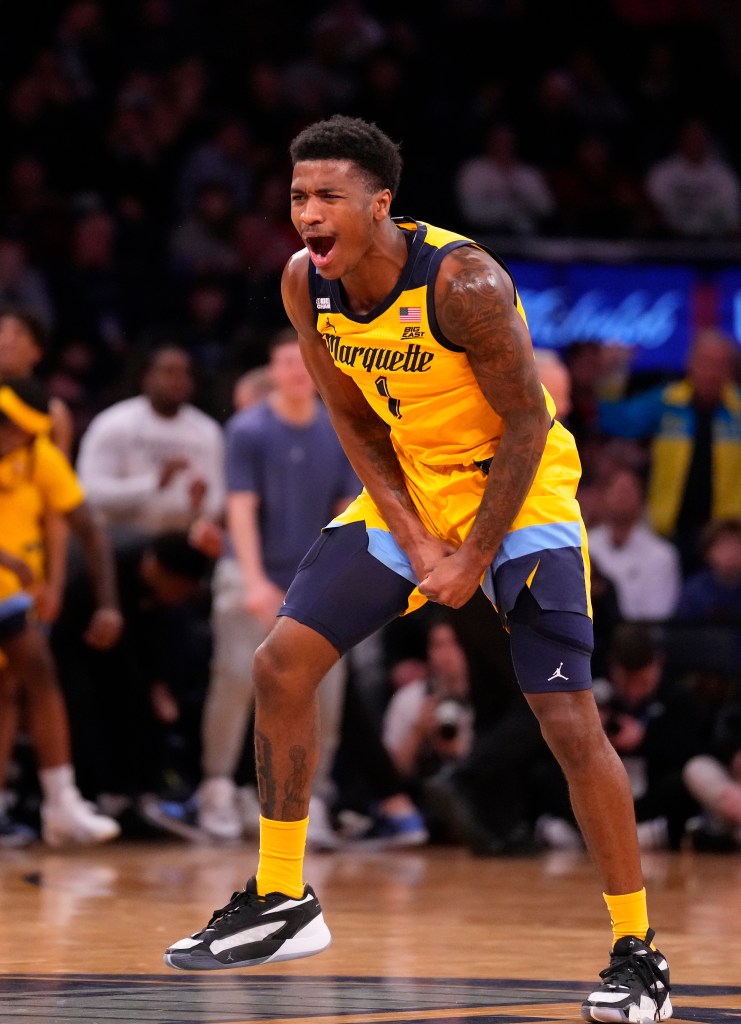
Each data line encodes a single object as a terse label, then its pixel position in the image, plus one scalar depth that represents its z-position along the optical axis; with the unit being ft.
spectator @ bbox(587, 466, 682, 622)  60.59
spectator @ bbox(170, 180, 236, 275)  74.28
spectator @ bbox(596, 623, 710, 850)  51.52
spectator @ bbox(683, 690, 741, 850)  50.42
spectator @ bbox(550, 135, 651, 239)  82.38
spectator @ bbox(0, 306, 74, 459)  51.80
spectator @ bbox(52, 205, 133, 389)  70.08
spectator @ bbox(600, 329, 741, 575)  63.67
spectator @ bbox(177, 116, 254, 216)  77.15
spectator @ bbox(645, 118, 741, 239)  85.10
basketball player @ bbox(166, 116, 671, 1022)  26.18
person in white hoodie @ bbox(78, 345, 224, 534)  56.90
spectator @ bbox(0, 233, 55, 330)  68.28
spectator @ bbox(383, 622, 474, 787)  53.78
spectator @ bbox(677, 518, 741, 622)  57.16
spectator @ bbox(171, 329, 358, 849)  51.65
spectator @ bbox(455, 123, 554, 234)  81.61
